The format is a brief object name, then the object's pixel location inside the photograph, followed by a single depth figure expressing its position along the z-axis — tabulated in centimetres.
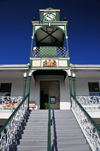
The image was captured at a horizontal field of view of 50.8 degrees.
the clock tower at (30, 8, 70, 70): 786
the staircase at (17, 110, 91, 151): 365
